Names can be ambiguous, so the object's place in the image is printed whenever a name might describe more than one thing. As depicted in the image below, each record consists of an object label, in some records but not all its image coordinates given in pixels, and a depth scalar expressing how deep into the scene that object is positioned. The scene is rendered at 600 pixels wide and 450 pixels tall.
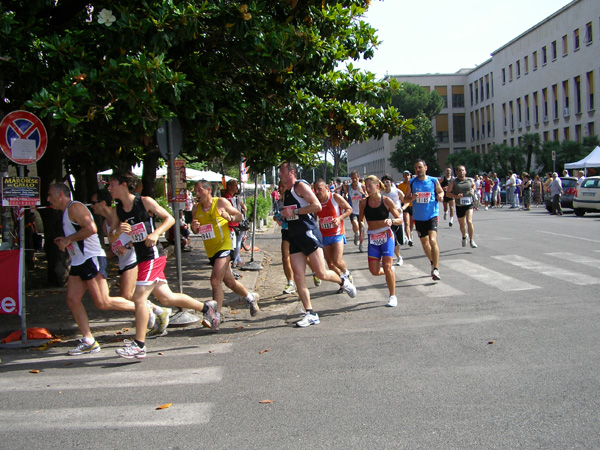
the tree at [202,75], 7.05
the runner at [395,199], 11.15
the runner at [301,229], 7.30
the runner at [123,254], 6.46
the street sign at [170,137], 8.30
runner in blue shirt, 9.98
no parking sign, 6.99
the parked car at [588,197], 23.19
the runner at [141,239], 6.15
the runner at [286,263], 9.66
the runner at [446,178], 17.09
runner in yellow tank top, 7.43
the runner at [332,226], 8.98
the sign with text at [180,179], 9.31
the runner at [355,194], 15.31
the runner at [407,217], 14.58
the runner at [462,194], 13.48
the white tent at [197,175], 23.81
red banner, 7.23
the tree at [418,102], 77.25
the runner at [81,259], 6.39
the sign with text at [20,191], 6.92
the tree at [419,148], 73.69
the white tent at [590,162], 33.38
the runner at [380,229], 8.26
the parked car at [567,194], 25.76
